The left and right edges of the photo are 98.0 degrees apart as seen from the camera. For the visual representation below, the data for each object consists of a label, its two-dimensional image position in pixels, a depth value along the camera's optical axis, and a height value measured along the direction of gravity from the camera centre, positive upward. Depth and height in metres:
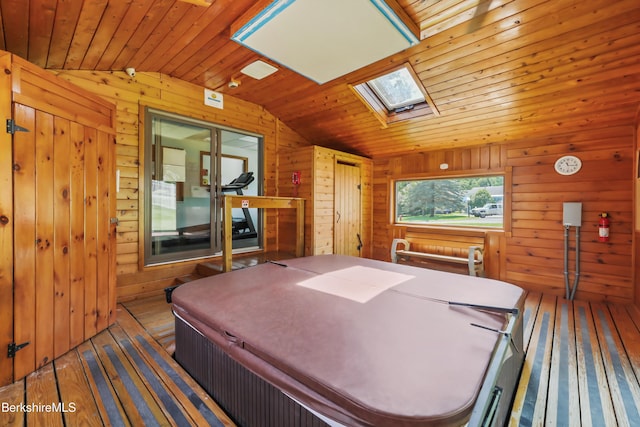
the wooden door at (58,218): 1.73 -0.06
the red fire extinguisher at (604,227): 3.12 -0.17
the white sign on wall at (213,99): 3.74 +1.53
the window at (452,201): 4.09 +0.16
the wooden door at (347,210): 4.51 +0.01
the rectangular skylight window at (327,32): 2.06 +1.50
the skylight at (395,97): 3.41 +1.52
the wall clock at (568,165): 3.36 +0.57
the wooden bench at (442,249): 3.77 -0.57
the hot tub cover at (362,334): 0.94 -0.60
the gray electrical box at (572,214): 3.29 -0.03
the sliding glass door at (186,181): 3.34 +0.37
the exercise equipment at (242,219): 4.00 -0.14
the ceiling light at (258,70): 3.04 +1.60
